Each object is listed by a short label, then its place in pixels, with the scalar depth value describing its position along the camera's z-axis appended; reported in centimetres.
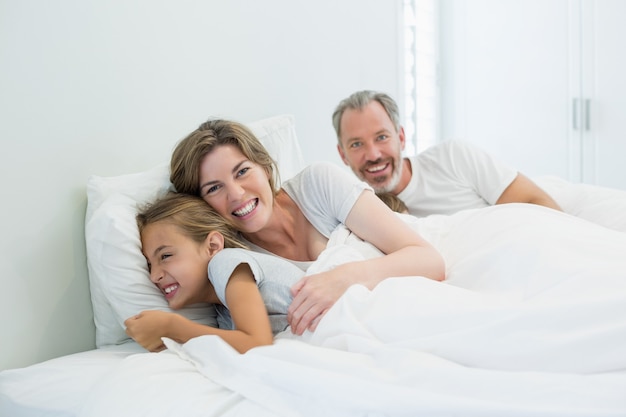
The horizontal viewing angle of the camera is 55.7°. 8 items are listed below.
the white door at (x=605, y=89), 295
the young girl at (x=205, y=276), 113
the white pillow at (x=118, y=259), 123
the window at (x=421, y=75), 310
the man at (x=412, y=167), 204
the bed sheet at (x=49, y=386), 102
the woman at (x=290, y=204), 128
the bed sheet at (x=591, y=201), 167
